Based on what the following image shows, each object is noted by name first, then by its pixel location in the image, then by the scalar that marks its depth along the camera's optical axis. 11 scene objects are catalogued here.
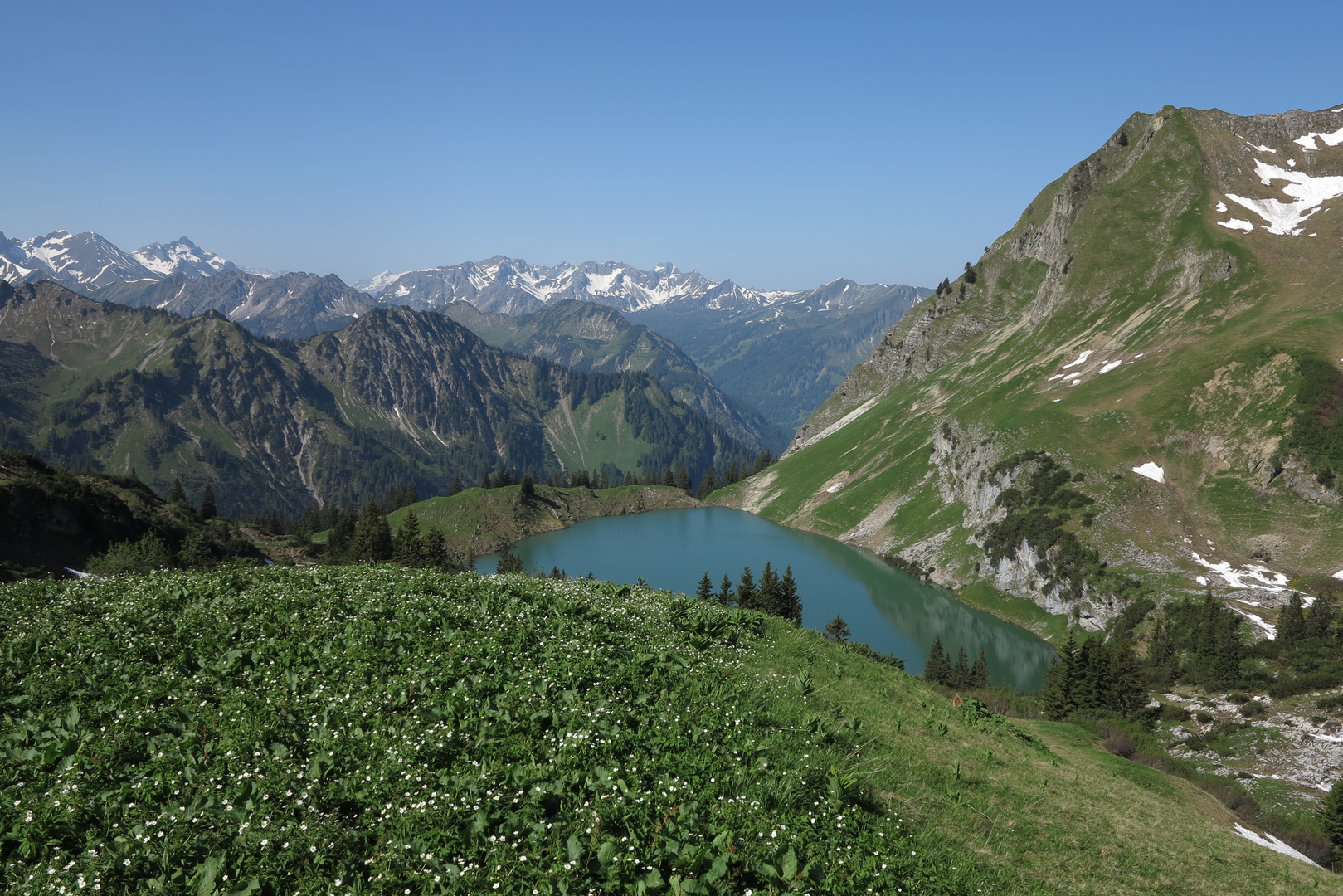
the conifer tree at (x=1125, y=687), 66.75
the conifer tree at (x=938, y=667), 83.62
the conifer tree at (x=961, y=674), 82.62
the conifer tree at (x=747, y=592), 84.25
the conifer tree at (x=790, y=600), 87.19
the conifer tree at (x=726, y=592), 88.70
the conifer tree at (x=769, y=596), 84.38
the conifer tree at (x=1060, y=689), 69.06
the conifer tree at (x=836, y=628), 83.69
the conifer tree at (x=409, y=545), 95.38
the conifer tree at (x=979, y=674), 84.88
